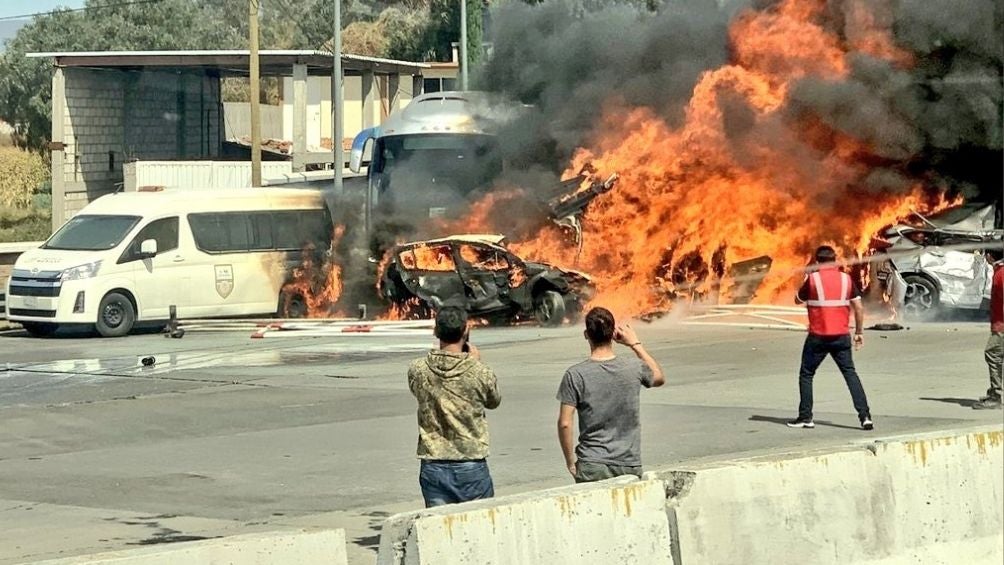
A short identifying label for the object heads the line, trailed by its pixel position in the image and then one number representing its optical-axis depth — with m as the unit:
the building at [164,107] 45.78
